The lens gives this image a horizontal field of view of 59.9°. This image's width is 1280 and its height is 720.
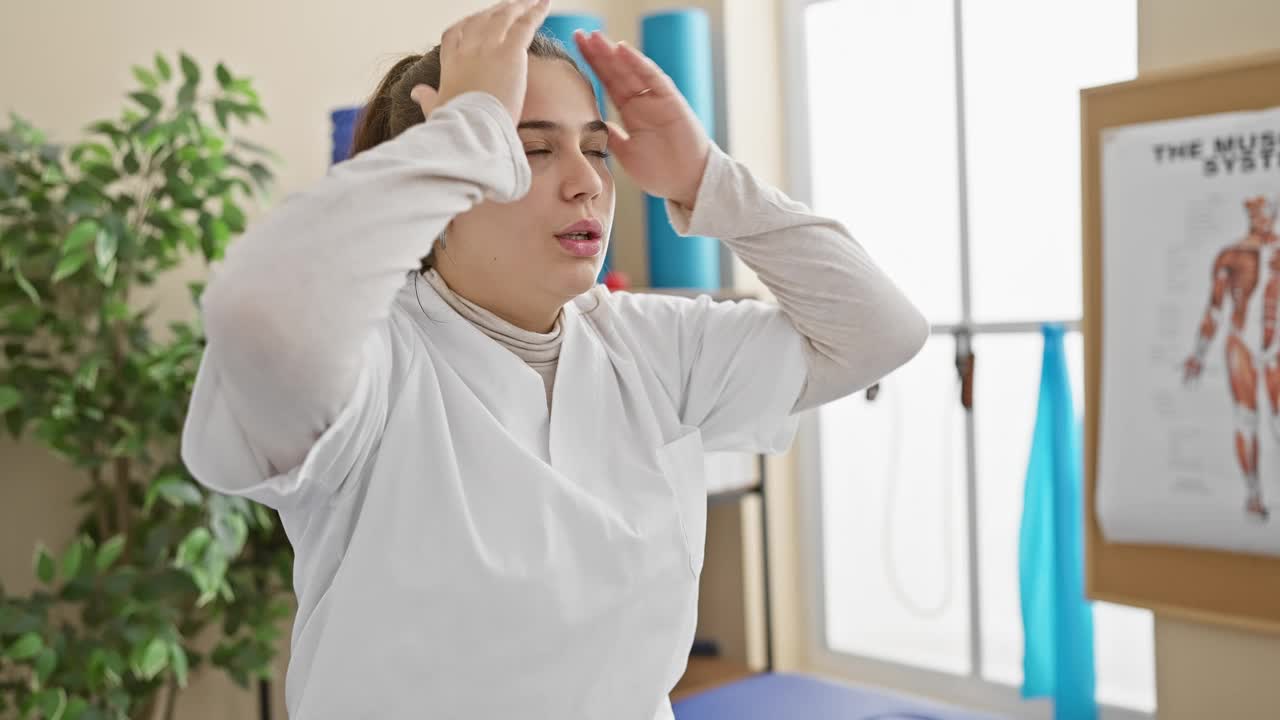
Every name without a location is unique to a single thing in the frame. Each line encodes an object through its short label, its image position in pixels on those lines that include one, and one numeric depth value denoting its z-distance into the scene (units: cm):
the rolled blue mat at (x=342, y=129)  233
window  276
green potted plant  185
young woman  81
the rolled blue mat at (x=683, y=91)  301
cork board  212
